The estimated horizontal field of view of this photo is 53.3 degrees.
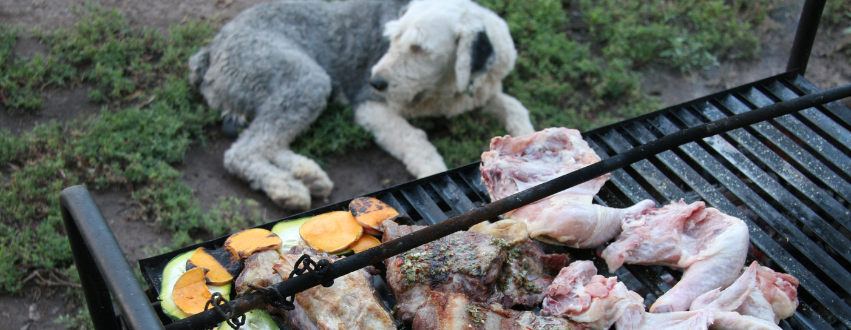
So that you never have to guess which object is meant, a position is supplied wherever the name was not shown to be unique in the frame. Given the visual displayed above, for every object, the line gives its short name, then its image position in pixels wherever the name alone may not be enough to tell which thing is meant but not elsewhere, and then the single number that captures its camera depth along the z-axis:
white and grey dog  1.61
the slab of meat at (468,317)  0.88
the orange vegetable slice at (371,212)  1.01
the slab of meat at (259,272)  0.91
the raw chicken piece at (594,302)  0.91
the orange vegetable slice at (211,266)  0.94
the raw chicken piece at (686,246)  0.96
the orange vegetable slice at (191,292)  0.90
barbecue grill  0.97
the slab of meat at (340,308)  0.88
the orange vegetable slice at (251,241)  0.96
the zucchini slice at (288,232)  1.00
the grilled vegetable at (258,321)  0.89
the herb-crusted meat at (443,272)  0.93
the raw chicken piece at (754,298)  0.93
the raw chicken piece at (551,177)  1.00
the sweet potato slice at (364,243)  1.00
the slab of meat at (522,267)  0.95
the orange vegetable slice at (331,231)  0.99
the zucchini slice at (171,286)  0.90
